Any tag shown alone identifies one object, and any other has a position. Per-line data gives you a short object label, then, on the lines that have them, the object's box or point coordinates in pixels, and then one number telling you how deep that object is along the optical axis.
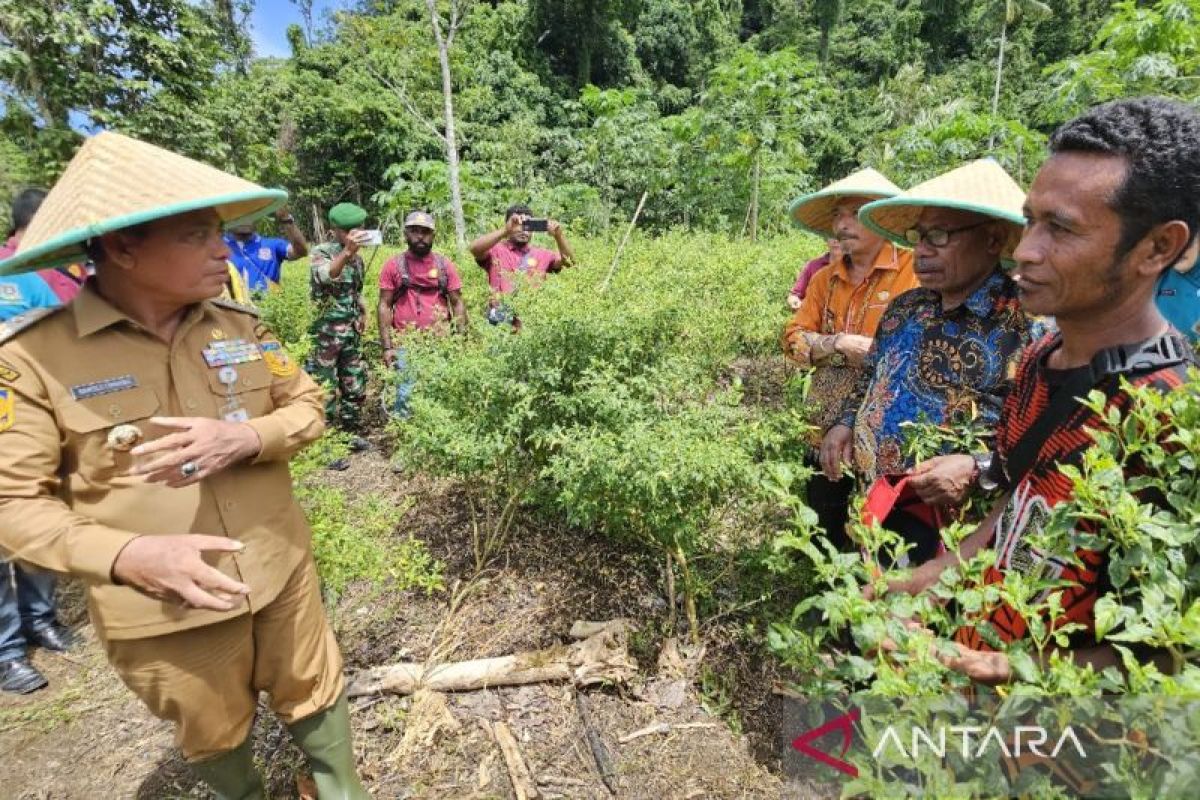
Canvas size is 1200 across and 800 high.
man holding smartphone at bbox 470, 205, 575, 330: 5.14
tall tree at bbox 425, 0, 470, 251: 8.47
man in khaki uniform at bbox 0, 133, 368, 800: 1.33
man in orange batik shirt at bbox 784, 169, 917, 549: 2.67
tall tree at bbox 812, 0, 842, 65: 30.17
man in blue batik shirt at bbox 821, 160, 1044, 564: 1.90
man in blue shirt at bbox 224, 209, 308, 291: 5.06
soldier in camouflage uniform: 4.91
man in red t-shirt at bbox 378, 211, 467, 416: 4.79
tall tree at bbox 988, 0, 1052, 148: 21.50
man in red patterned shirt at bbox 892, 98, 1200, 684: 1.11
